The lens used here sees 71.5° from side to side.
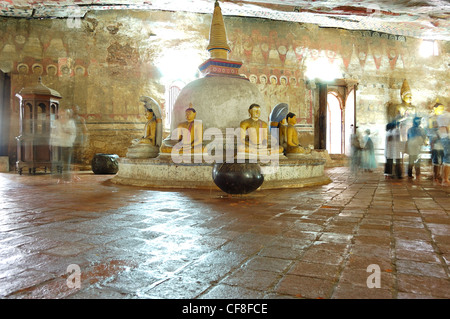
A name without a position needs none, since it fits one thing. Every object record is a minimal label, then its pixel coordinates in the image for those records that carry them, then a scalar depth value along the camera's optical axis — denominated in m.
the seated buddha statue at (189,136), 6.42
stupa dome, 7.75
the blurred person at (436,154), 6.83
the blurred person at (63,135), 8.14
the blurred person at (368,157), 11.35
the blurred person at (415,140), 7.50
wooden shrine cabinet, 9.59
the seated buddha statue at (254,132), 6.28
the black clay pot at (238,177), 4.46
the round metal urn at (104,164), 9.55
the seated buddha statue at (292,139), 7.54
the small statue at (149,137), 7.61
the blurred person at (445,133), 6.18
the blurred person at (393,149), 7.60
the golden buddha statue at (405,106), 15.21
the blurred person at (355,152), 11.40
